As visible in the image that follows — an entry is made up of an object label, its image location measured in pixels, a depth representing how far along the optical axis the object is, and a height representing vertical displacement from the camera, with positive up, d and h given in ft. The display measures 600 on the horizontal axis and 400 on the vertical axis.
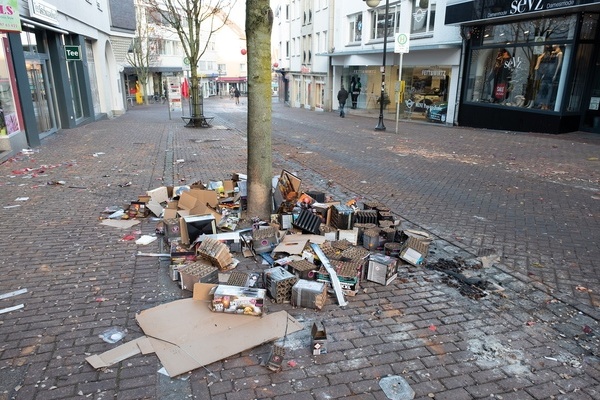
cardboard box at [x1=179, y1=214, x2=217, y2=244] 17.47 -6.09
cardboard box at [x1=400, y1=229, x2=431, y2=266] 16.44 -6.57
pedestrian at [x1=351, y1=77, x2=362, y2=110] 96.78 -4.15
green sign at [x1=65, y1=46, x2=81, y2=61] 58.18 +2.16
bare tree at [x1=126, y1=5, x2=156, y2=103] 148.96 +7.47
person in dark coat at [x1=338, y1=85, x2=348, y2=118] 89.45 -5.37
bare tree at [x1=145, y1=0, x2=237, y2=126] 63.85 +3.37
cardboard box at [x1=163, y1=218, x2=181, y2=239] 17.90 -6.28
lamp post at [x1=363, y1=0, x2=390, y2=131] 60.59 -6.30
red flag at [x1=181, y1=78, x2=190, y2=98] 116.47 -4.40
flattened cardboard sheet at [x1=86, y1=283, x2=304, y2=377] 10.78 -6.82
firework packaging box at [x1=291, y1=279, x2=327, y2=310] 13.19 -6.57
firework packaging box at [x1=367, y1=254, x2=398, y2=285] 14.82 -6.57
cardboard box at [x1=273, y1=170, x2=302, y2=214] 20.54 -5.77
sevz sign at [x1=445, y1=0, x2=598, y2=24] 46.21 +7.25
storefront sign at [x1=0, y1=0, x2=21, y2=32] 31.65 +3.80
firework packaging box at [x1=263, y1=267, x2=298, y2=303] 13.55 -6.45
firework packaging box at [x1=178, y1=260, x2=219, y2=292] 14.02 -6.37
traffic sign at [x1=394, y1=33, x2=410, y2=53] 51.16 +3.28
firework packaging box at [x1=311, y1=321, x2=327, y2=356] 11.12 -6.71
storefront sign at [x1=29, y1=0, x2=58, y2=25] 43.70 +6.08
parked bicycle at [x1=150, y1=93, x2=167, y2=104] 165.03 -10.92
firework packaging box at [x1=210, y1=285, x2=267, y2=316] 12.55 -6.43
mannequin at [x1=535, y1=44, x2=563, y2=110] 50.78 -0.04
